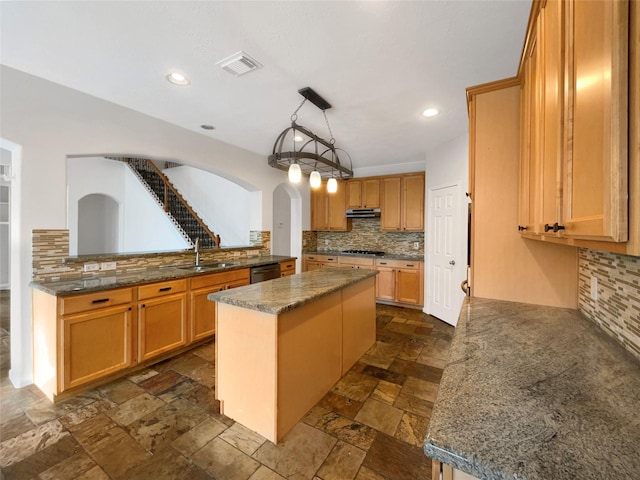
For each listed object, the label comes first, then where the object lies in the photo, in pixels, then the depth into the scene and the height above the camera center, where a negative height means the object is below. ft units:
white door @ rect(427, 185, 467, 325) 12.13 -0.72
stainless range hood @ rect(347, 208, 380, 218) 17.16 +1.70
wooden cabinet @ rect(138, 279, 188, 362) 8.53 -2.68
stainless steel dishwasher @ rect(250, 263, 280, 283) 12.54 -1.65
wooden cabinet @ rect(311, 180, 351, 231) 18.48 +2.01
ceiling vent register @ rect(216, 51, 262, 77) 6.39 +4.28
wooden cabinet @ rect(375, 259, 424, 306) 15.26 -2.49
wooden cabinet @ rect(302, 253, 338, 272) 17.84 -1.53
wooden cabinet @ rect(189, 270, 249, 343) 9.98 -2.47
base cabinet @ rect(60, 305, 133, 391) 7.03 -2.98
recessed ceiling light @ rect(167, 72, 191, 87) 7.32 +4.42
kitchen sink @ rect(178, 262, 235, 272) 10.79 -1.23
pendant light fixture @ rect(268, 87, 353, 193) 7.78 +2.54
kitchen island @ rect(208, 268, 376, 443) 5.80 -2.64
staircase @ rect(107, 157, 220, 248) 20.86 +2.82
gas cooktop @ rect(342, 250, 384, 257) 17.39 -0.89
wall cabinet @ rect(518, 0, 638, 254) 2.08 +1.18
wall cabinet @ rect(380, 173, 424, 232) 15.71 +2.15
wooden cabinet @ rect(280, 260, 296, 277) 14.44 -1.62
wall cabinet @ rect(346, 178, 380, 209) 17.15 +2.99
